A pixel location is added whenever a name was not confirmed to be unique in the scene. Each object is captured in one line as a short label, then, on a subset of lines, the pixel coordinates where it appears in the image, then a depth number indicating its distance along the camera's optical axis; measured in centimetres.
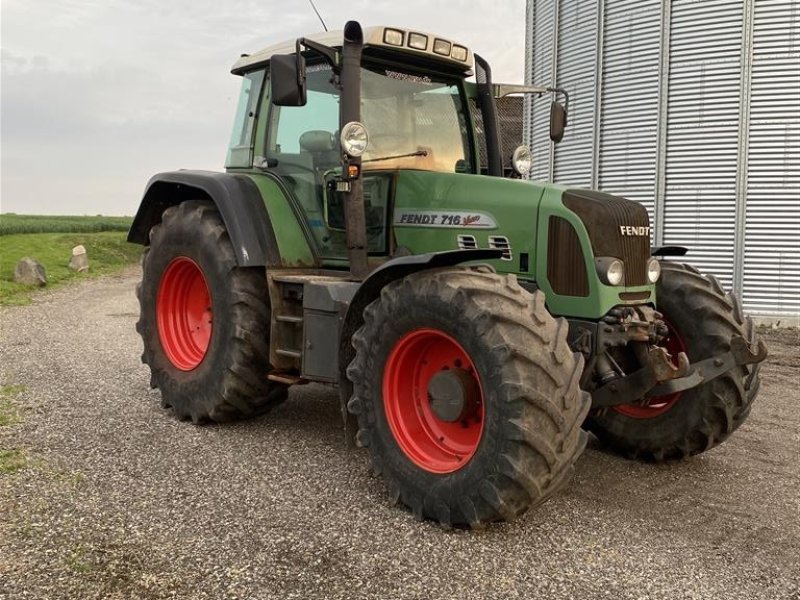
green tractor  376
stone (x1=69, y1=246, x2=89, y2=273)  1969
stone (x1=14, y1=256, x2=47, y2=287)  1622
